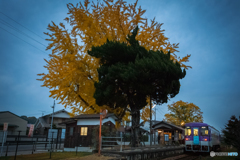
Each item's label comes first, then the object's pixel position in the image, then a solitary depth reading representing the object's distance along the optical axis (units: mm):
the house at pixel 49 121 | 50069
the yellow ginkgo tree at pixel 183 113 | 50438
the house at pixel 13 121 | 39812
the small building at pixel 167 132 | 28281
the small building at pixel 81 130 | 21812
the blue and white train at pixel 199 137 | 22406
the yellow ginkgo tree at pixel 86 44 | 17219
